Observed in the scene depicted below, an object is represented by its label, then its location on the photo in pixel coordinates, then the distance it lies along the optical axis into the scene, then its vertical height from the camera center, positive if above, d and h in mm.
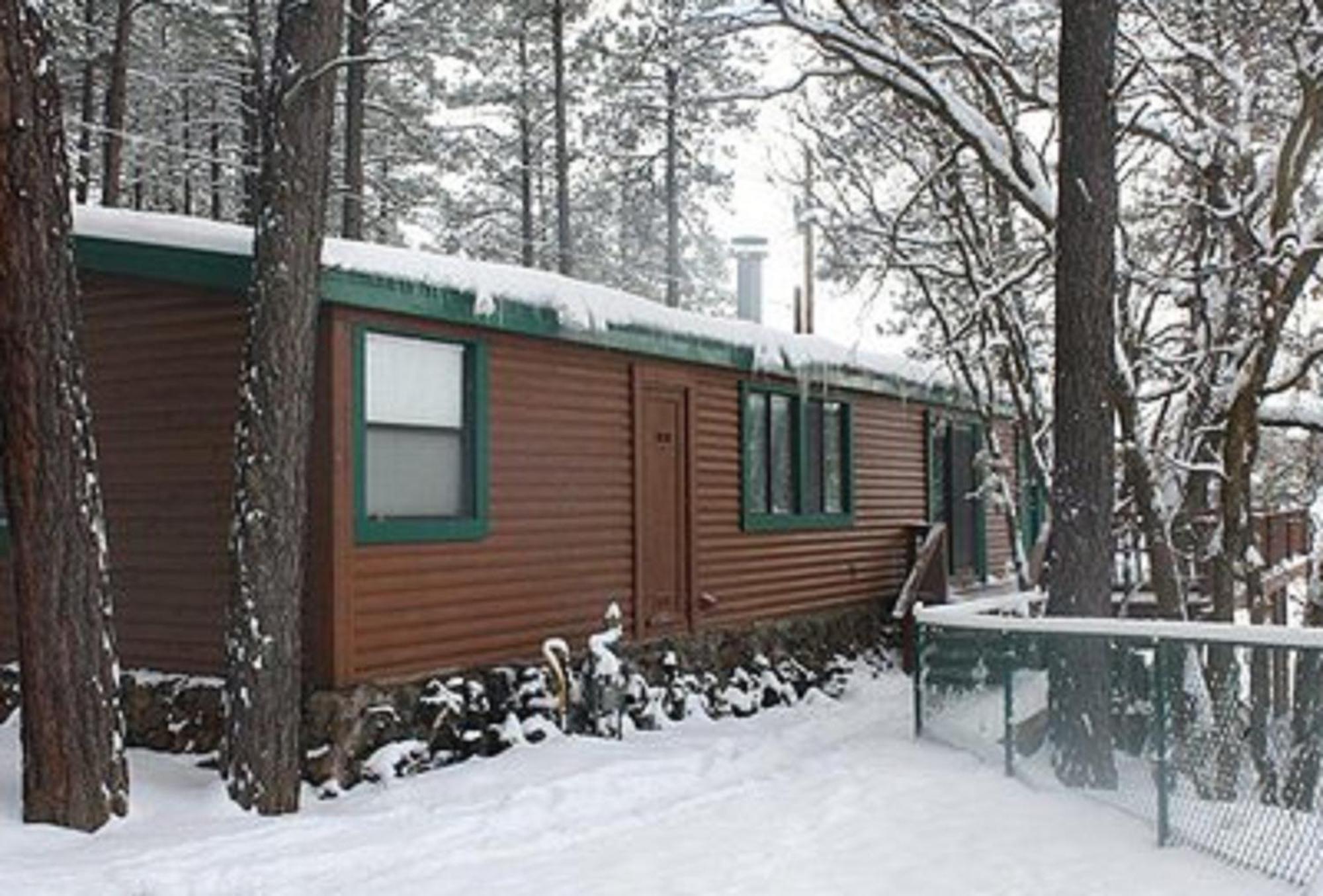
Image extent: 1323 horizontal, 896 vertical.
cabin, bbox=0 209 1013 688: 7727 +313
